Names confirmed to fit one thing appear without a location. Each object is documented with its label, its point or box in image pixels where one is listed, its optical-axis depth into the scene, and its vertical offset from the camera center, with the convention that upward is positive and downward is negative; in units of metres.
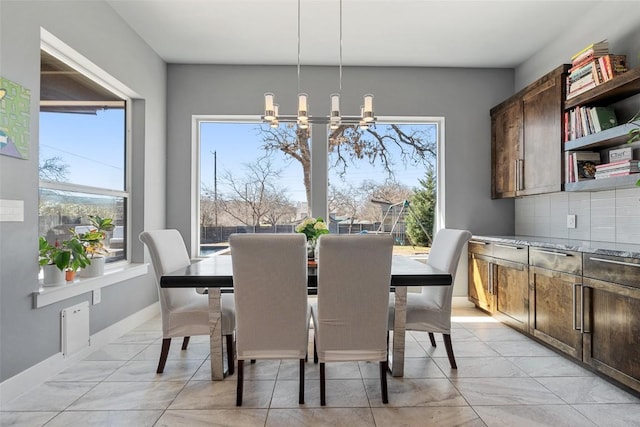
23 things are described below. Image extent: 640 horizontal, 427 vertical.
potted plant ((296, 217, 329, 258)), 2.70 -0.09
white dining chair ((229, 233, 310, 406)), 1.97 -0.43
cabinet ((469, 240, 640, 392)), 2.15 -0.60
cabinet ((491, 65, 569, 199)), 3.24 +0.74
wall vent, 2.58 -0.79
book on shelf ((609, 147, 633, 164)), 2.63 +0.44
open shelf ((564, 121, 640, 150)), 2.54 +0.56
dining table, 2.10 -0.37
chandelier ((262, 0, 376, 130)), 2.55 +0.70
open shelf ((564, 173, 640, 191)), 2.54 +0.24
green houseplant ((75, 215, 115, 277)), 2.82 -0.23
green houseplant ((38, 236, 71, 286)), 2.46 -0.29
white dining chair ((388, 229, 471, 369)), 2.48 -0.61
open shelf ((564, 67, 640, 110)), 2.51 +0.89
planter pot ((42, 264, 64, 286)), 2.50 -0.38
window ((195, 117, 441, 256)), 4.49 +0.46
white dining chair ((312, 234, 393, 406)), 1.97 -0.44
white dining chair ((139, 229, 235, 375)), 2.42 -0.61
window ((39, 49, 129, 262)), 2.65 +0.50
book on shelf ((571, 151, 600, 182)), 3.02 +0.42
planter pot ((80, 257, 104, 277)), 2.90 -0.40
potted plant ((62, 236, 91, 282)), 2.53 -0.27
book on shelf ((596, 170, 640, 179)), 2.57 +0.30
